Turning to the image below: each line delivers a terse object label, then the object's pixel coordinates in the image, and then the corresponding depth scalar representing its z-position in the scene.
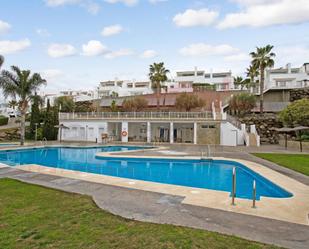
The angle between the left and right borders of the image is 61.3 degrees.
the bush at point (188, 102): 33.19
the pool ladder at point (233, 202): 7.40
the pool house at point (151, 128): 27.69
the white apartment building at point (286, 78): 37.25
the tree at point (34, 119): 33.31
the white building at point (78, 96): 52.08
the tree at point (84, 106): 44.67
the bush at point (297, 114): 25.36
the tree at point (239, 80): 49.44
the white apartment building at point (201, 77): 56.38
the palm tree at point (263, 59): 32.11
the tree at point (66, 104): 43.94
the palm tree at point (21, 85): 25.47
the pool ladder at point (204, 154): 17.39
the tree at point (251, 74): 41.50
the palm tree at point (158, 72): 35.72
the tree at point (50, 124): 33.00
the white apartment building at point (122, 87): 55.03
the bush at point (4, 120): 40.06
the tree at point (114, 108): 38.28
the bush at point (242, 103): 32.94
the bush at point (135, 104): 36.34
